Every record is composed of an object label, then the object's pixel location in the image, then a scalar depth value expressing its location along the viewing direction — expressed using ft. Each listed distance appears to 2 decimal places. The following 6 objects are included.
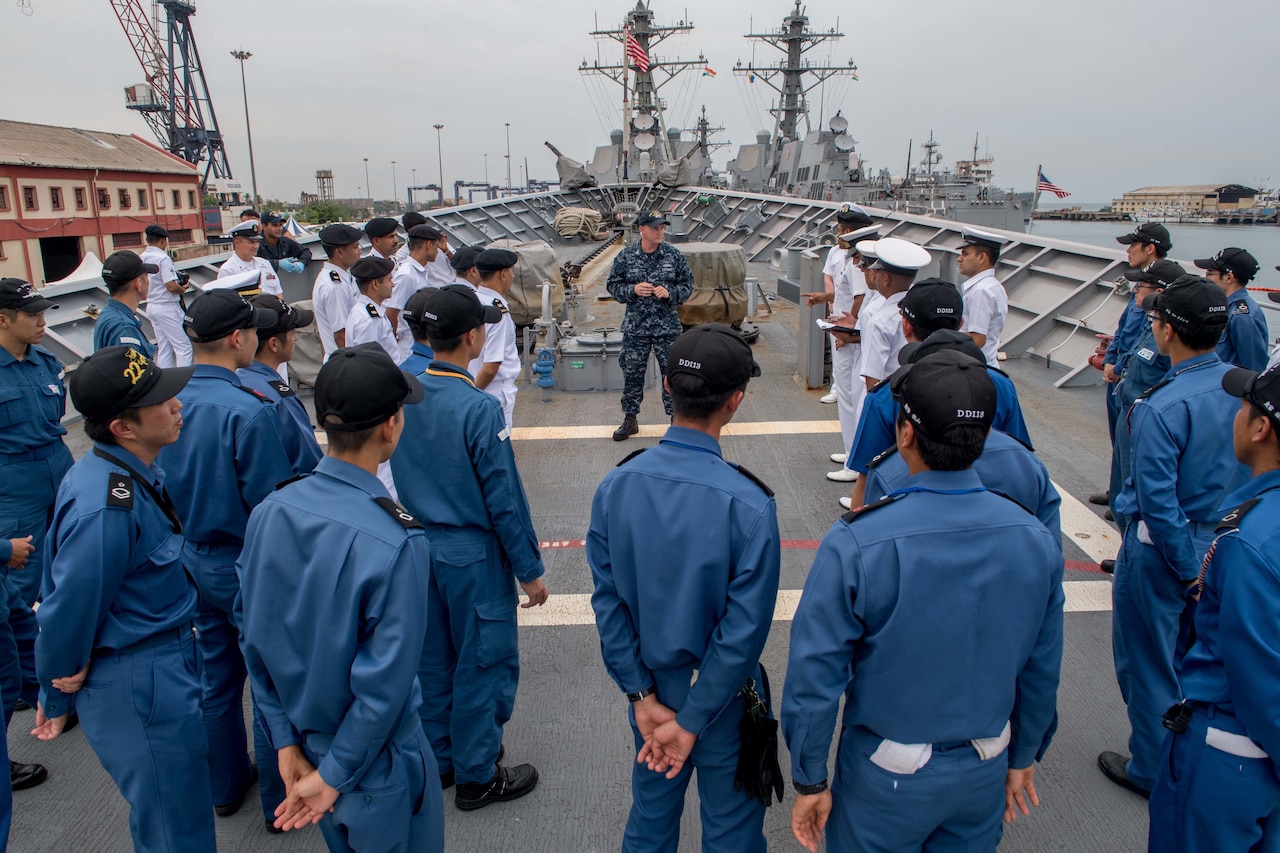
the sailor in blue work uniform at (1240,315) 14.47
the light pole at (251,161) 117.29
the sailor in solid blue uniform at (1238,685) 5.64
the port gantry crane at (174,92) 198.29
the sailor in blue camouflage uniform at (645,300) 21.71
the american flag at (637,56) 99.95
